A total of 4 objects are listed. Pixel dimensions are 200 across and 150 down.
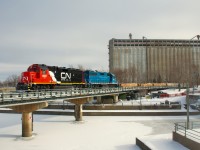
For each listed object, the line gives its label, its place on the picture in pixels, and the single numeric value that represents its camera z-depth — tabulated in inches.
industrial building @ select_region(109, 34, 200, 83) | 6894.7
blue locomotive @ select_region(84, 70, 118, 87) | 2772.9
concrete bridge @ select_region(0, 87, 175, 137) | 1234.0
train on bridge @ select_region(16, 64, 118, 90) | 1844.2
